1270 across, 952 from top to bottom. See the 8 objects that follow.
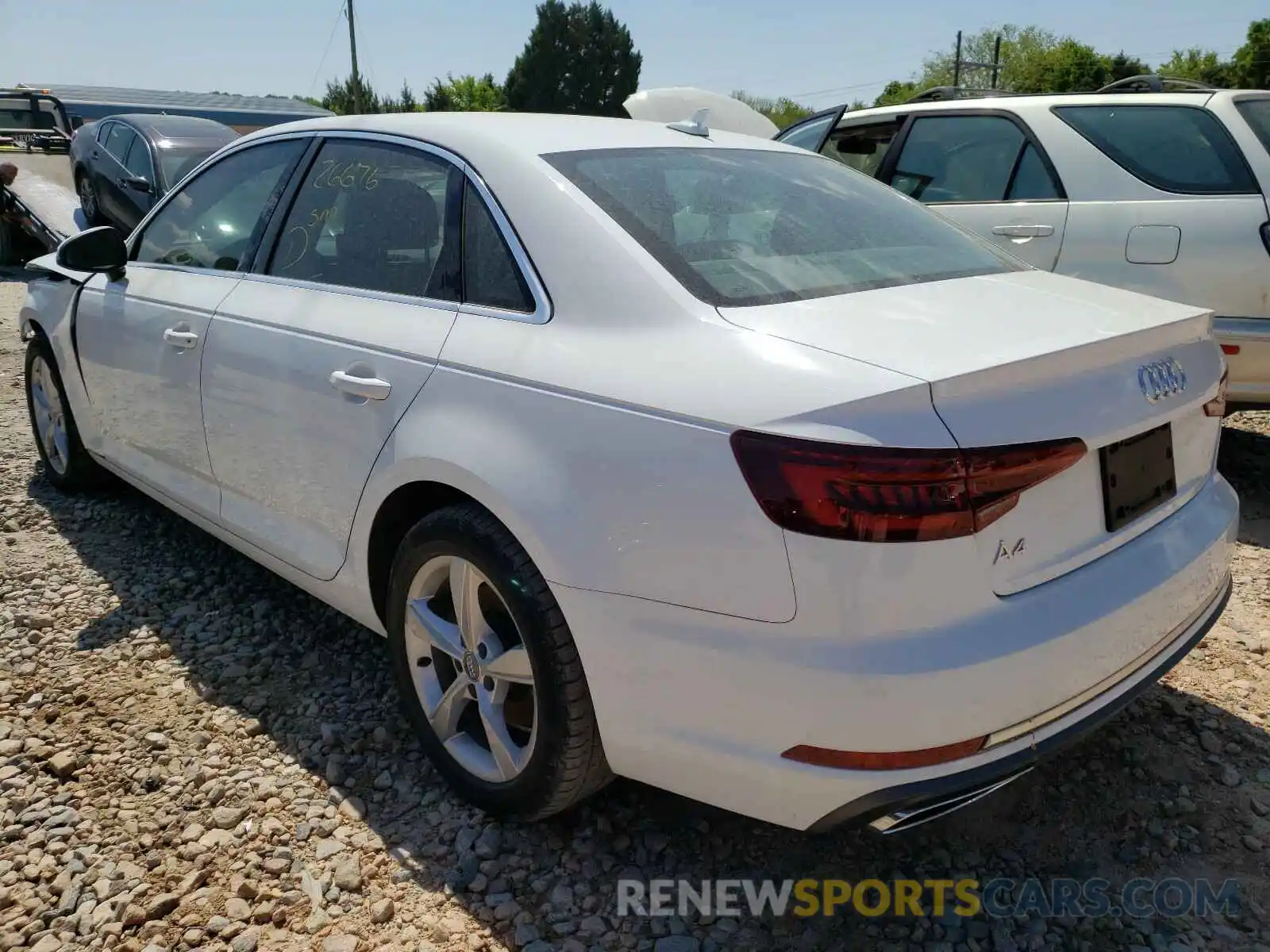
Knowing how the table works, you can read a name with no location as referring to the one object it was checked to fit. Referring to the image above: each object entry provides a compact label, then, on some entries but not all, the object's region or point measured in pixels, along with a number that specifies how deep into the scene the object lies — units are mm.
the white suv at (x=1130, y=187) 4070
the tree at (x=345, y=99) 47156
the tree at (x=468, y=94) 54625
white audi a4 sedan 1657
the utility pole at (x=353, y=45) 34875
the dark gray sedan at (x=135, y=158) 10062
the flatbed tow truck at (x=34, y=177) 10875
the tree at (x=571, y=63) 46969
